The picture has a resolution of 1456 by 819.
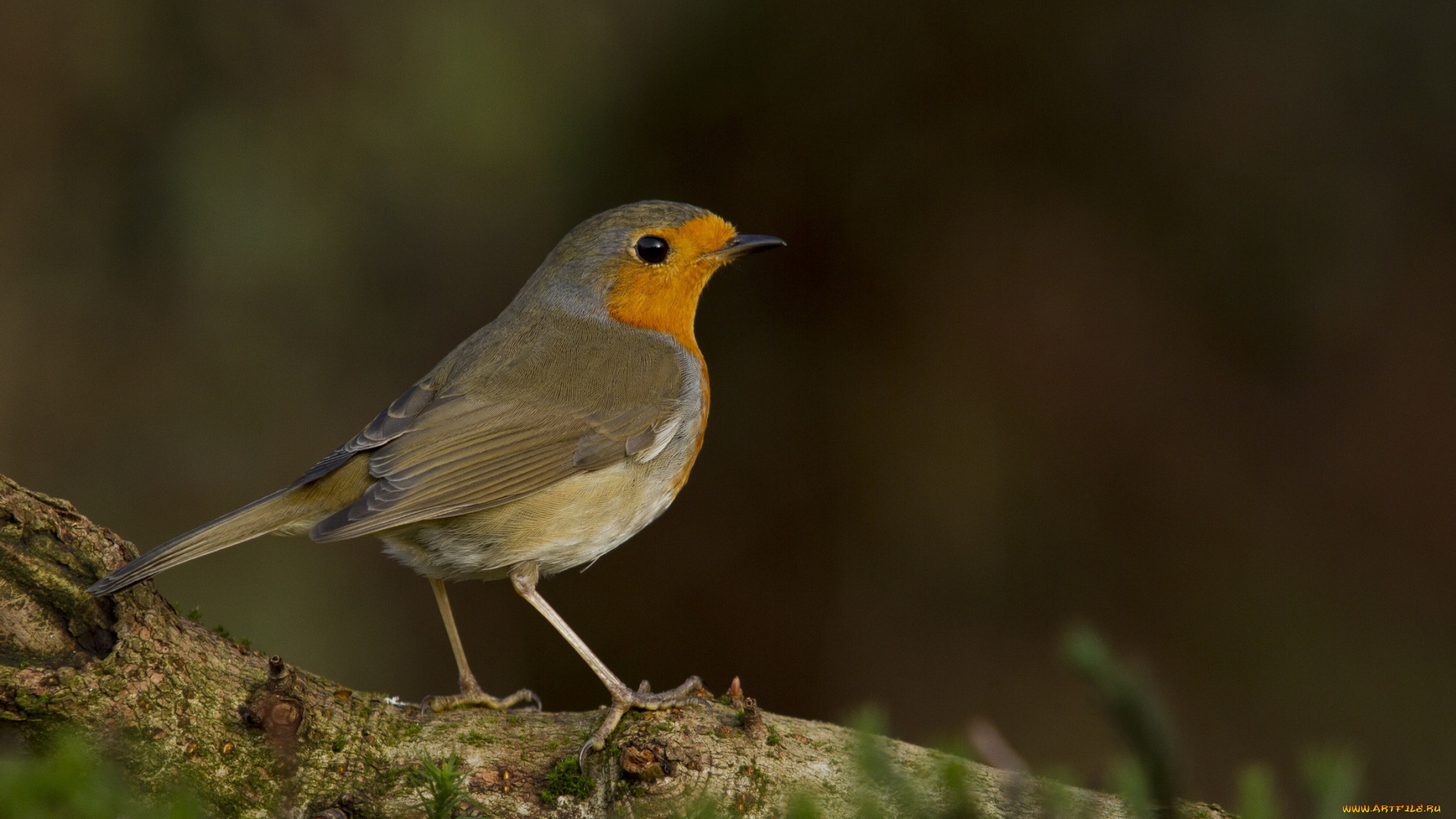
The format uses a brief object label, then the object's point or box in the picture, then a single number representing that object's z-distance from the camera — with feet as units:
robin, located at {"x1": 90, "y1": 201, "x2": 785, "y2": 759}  20.54
